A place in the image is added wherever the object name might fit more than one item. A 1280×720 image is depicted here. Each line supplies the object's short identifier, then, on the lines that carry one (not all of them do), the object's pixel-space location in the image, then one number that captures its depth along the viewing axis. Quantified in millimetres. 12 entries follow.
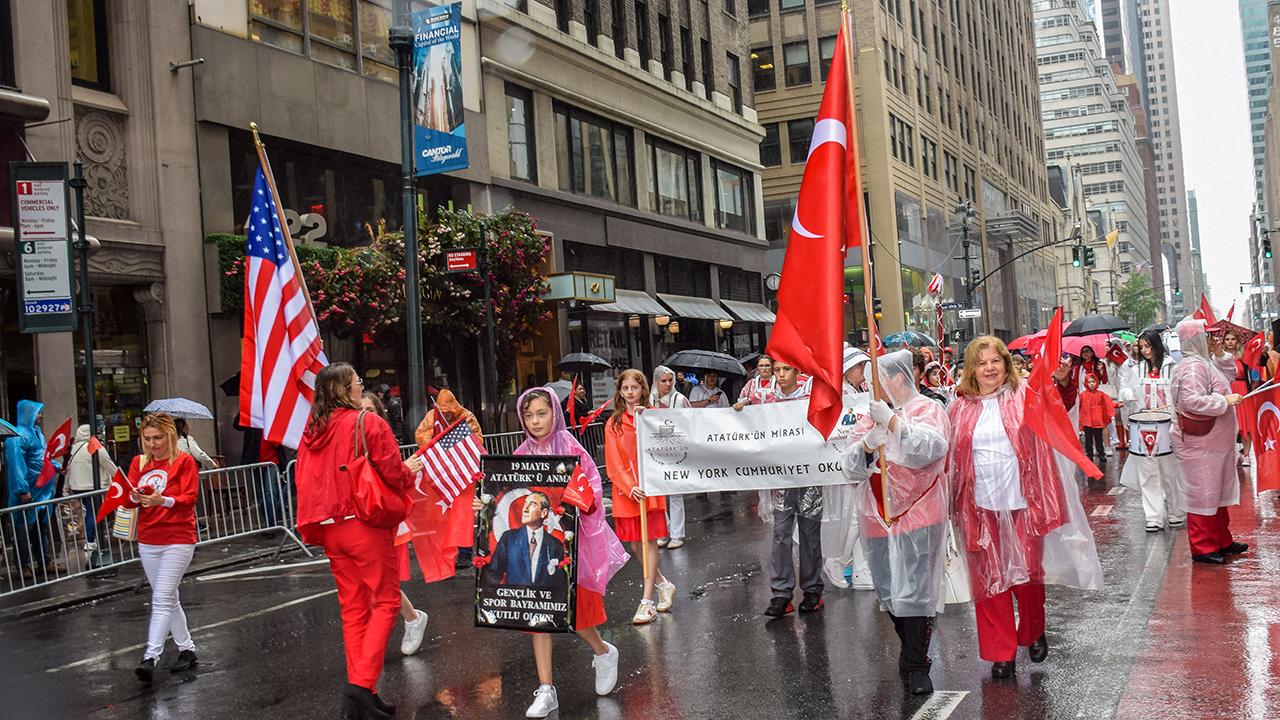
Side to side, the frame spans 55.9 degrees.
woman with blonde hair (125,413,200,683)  8141
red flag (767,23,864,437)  6504
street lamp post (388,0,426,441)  13977
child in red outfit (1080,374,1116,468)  19578
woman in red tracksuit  6488
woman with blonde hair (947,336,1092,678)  6594
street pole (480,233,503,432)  21141
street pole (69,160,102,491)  15188
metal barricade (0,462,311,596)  12203
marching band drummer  11742
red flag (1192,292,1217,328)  12336
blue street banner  15484
